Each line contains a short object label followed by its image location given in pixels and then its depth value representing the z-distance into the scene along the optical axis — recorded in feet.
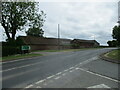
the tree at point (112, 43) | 178.44
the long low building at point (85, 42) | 169.44
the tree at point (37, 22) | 69.31
